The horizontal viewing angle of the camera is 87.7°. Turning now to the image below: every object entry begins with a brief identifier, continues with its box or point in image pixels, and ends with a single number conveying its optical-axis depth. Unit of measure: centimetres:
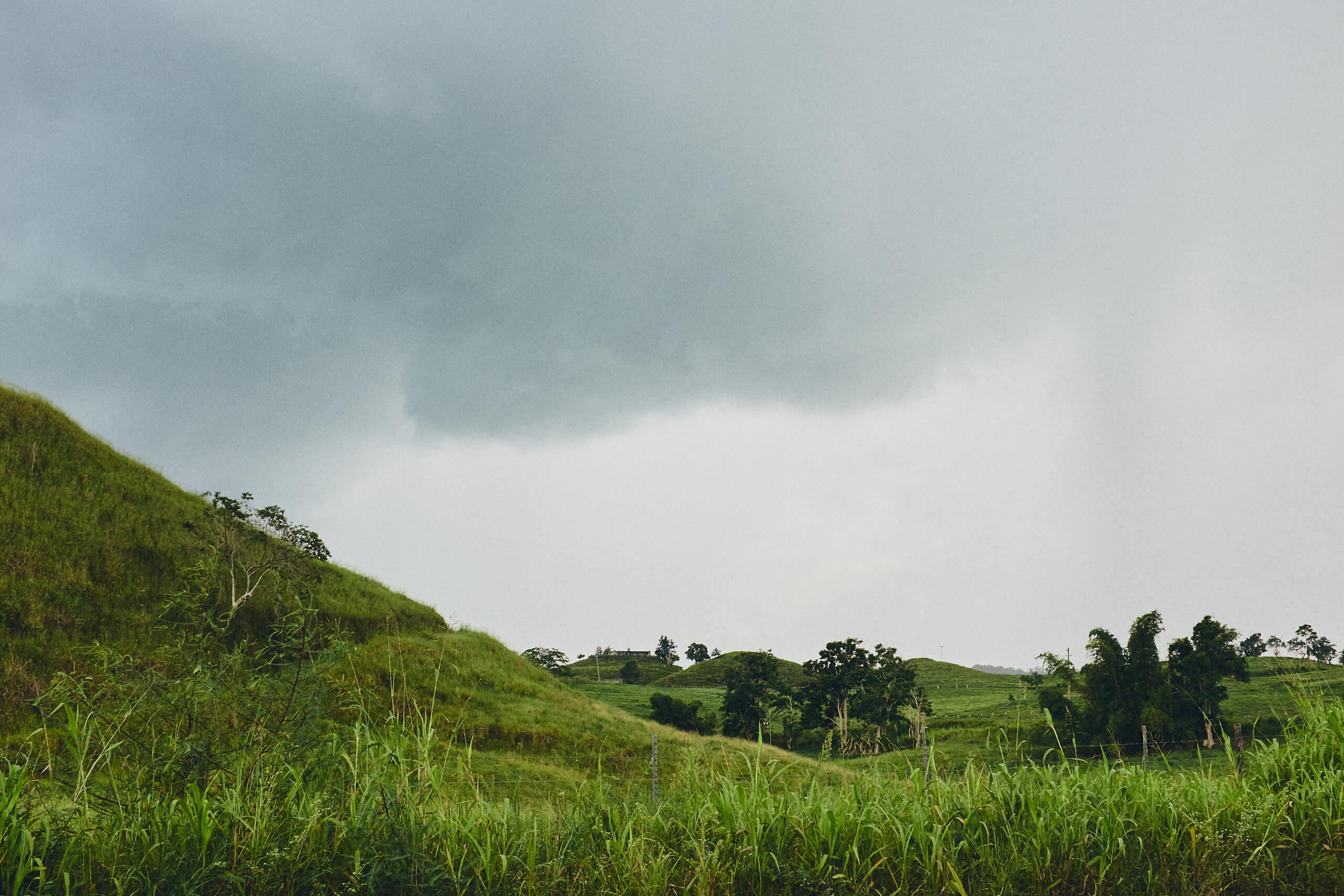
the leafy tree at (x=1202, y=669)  4331
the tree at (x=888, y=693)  5703
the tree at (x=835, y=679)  6219
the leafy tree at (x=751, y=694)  5809
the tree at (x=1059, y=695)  4306
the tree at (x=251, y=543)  2795
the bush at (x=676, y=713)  4966
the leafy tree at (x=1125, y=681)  4334
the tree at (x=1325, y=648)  10950
